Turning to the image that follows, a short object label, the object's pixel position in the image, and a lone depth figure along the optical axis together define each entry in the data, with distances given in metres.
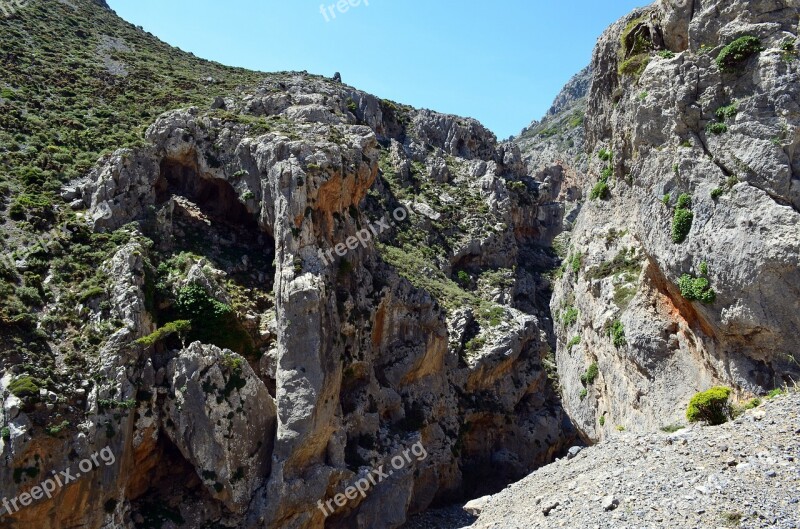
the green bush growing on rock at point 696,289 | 20.47
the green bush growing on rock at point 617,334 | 24.61
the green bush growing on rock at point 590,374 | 27.45
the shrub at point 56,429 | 25.41
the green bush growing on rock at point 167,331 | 30.16
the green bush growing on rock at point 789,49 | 20.81
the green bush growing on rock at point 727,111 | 21.77
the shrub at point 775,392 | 18.41
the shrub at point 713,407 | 19.27
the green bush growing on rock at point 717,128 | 21.89
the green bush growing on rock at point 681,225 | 21.84
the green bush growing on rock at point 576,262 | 30.27
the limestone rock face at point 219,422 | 30.33
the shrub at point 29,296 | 29.53
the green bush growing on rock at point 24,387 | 25.16
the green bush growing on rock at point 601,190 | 29.04
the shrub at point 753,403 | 18.70
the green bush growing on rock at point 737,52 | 21.80
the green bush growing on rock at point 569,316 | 30.42
